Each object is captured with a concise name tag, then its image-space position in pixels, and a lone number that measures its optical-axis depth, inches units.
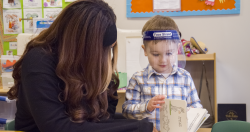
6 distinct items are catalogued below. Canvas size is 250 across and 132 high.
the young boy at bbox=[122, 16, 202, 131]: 35.6
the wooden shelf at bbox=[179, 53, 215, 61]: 78.9
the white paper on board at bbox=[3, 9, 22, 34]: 104.6
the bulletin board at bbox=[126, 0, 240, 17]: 88.4
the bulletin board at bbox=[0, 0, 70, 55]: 105.2
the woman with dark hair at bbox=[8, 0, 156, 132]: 27.4
